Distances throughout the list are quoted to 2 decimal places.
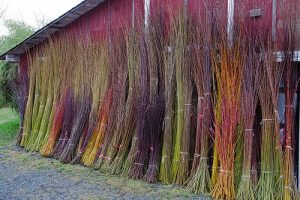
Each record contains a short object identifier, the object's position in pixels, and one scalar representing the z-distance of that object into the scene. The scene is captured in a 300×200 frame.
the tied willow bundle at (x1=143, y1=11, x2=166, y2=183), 5.09
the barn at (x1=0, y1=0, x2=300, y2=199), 4.17
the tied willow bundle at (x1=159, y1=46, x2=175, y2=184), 4.97
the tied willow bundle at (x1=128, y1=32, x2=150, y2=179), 5.18
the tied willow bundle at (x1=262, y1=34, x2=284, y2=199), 4.06
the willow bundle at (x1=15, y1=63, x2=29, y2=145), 7.72
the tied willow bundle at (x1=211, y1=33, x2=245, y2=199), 4.31
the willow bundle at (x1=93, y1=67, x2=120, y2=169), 5.73
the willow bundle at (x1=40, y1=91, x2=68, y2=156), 6.66
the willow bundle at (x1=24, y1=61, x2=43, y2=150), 7.41
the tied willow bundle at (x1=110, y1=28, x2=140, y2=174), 5.45
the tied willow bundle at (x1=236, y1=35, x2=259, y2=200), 4.21
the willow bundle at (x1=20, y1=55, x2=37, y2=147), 7.52
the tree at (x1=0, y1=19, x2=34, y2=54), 13.09
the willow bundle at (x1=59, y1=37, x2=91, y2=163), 6.29
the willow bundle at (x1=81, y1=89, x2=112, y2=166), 5.91
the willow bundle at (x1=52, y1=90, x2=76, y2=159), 6.54
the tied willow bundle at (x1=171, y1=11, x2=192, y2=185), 4.84
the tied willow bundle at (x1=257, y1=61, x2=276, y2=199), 4.11
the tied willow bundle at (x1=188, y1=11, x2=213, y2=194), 4.57
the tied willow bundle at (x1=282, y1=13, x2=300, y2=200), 3.99
